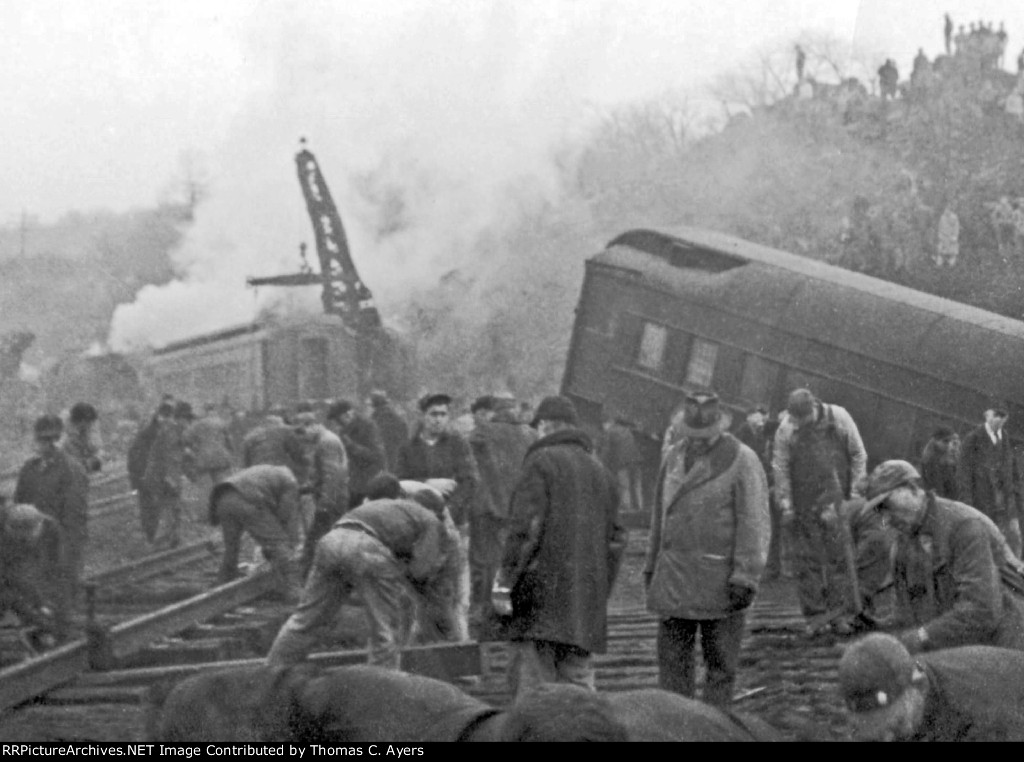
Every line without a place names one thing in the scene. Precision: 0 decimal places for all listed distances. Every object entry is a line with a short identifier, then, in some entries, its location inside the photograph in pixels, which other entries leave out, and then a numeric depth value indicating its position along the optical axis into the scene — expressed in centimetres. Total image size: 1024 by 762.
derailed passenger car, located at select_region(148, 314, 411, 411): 2598
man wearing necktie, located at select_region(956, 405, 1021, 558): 1198
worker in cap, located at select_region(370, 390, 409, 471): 1450
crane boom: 2594
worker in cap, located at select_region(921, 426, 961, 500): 1217
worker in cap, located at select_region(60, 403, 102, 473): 1252
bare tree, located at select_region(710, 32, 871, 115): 2055
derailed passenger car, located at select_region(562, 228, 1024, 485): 1519
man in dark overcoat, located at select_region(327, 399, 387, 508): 1169
